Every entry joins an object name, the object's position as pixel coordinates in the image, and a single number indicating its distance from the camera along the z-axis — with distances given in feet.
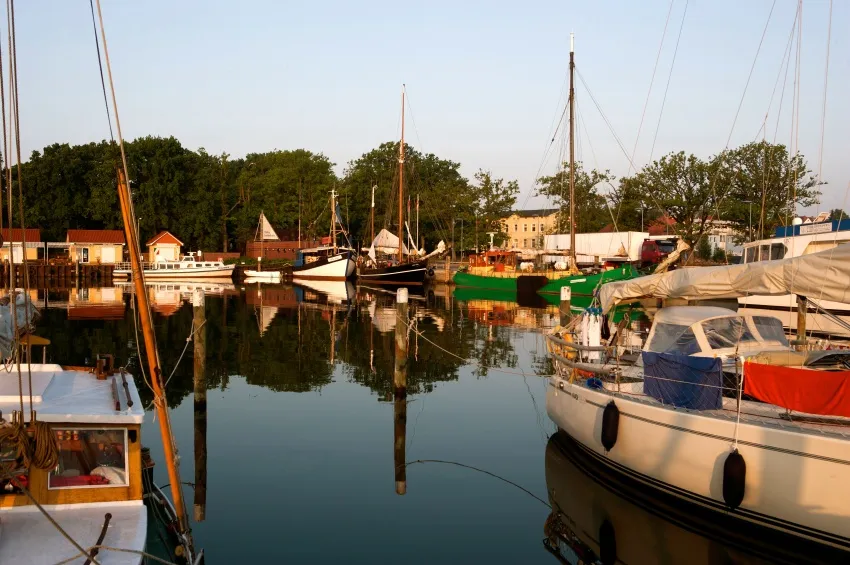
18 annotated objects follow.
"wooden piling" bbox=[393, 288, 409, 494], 51.71
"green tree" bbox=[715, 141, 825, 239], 228.84
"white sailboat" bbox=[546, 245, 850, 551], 37.65
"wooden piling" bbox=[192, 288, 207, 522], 48.83
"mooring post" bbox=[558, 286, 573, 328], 79.51
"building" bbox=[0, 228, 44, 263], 292.32
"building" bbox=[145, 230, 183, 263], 320.50
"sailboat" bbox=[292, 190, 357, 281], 285.43
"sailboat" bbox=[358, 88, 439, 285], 254.06
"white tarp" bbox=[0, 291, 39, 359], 44.45
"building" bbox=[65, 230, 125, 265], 314.14
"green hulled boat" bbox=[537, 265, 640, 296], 172.86
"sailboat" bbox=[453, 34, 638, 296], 184.14
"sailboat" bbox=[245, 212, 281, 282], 300.61
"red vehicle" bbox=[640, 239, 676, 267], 242.00
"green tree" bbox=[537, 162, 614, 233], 302.25
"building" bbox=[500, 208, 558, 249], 475.72
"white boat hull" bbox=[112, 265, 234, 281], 292.61
